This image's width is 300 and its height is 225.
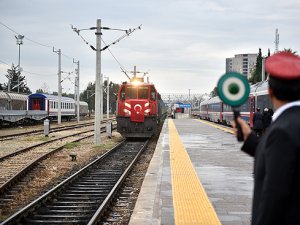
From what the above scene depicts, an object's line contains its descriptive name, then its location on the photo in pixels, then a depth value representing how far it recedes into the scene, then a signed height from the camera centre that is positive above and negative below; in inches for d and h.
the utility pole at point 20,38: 2558.3 +403.9
